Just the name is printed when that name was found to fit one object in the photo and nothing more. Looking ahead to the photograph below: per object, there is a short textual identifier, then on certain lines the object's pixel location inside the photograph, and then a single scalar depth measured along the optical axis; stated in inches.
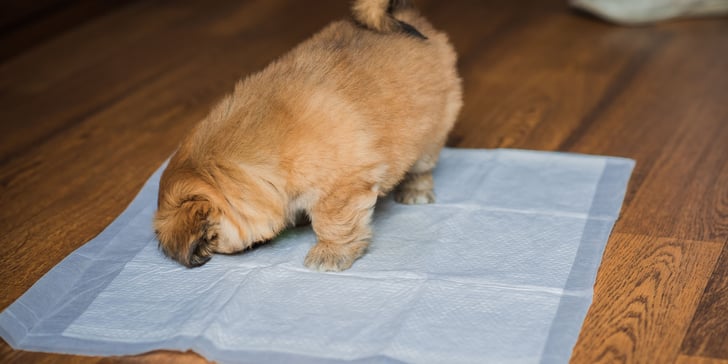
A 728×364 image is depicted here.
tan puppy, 55.6
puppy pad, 53.2
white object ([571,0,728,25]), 81.5
